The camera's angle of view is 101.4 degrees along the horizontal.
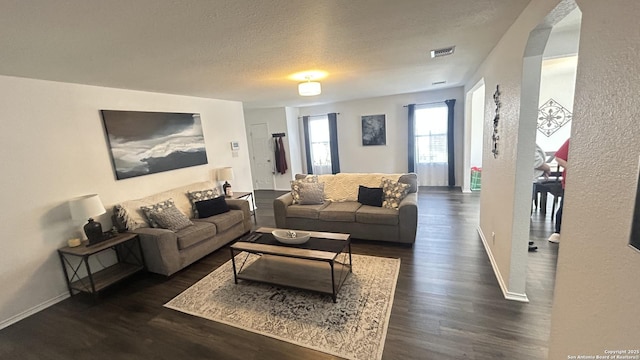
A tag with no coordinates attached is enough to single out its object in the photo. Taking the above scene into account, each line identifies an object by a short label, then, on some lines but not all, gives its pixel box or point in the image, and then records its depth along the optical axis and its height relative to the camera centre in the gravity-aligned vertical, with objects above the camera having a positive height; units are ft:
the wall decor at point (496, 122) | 8.85 +0.25
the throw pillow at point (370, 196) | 13.00 -2.83
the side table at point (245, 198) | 15.53 -2.77
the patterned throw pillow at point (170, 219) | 11.07 -2.70
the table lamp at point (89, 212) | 9.16 -1.77
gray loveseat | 10.11 -3.34
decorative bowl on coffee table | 9.37 -3.31
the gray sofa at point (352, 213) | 11.69 -3.43
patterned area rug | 6.77 -4.96
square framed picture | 23.21 +0.81
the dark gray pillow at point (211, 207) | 12.92 -2.75
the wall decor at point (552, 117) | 17.99 +0.55
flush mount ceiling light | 11.36 +2.44
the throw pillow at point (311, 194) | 14.08 -2.70
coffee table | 8.47 -4.48
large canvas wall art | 11.21 +0.73
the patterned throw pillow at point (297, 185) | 14.38 -2.19
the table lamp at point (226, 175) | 15.79 -1.46
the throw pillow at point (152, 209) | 11.15 -2.24
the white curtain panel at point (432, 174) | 22.04 -3.32
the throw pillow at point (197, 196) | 13.33 -2.24
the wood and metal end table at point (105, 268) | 9.13 -4.06
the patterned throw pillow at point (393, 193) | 12.56 -2.68
